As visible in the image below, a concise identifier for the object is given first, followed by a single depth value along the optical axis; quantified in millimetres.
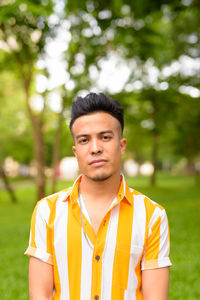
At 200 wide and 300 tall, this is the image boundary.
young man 2143
